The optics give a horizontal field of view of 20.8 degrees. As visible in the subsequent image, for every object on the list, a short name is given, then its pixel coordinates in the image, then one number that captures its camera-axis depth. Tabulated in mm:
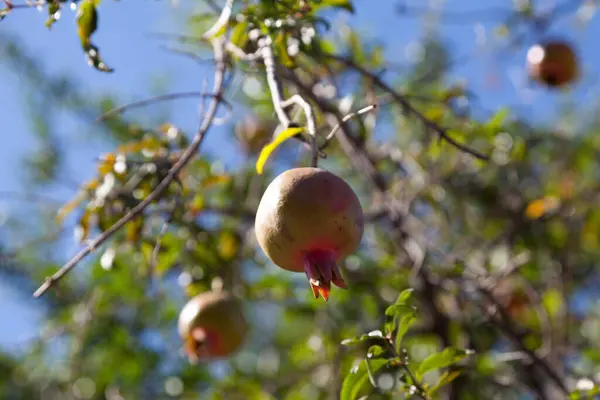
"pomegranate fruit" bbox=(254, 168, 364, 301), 1356
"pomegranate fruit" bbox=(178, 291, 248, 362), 1735
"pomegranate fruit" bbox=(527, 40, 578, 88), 2432
